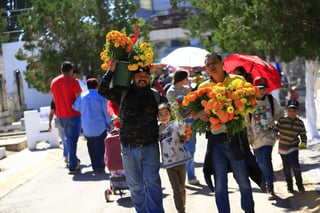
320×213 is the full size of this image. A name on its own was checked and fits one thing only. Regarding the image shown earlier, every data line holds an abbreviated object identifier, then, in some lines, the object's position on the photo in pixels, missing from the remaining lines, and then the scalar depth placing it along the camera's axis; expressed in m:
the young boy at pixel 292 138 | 15.32
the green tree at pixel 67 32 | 41.75
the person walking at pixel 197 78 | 24.21
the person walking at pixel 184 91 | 17.43
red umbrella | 16.97
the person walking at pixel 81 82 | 28.82
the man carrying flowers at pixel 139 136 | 12.06
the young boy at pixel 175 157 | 13.53
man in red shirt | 21.78
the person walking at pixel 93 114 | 20.41
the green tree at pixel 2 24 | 57.41
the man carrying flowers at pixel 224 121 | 11.36
